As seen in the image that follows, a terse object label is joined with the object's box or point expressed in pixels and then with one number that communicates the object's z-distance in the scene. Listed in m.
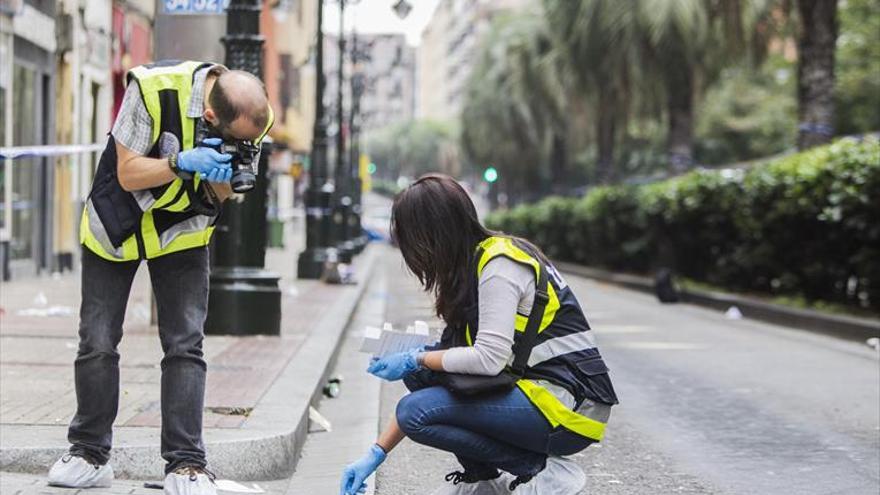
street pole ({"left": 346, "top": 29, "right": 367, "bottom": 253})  42.98
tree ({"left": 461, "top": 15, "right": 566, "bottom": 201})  45.59
